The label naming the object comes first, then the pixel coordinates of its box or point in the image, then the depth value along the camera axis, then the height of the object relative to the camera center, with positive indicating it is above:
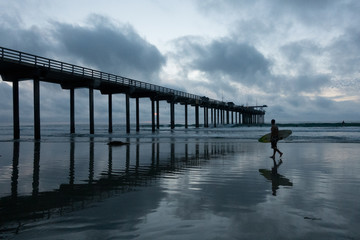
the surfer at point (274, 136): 9.95 -0.39
